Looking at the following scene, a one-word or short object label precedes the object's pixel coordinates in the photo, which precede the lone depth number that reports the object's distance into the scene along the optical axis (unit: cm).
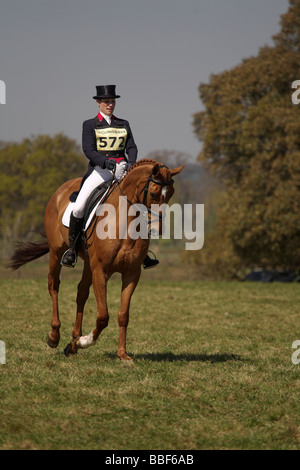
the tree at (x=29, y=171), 4453
